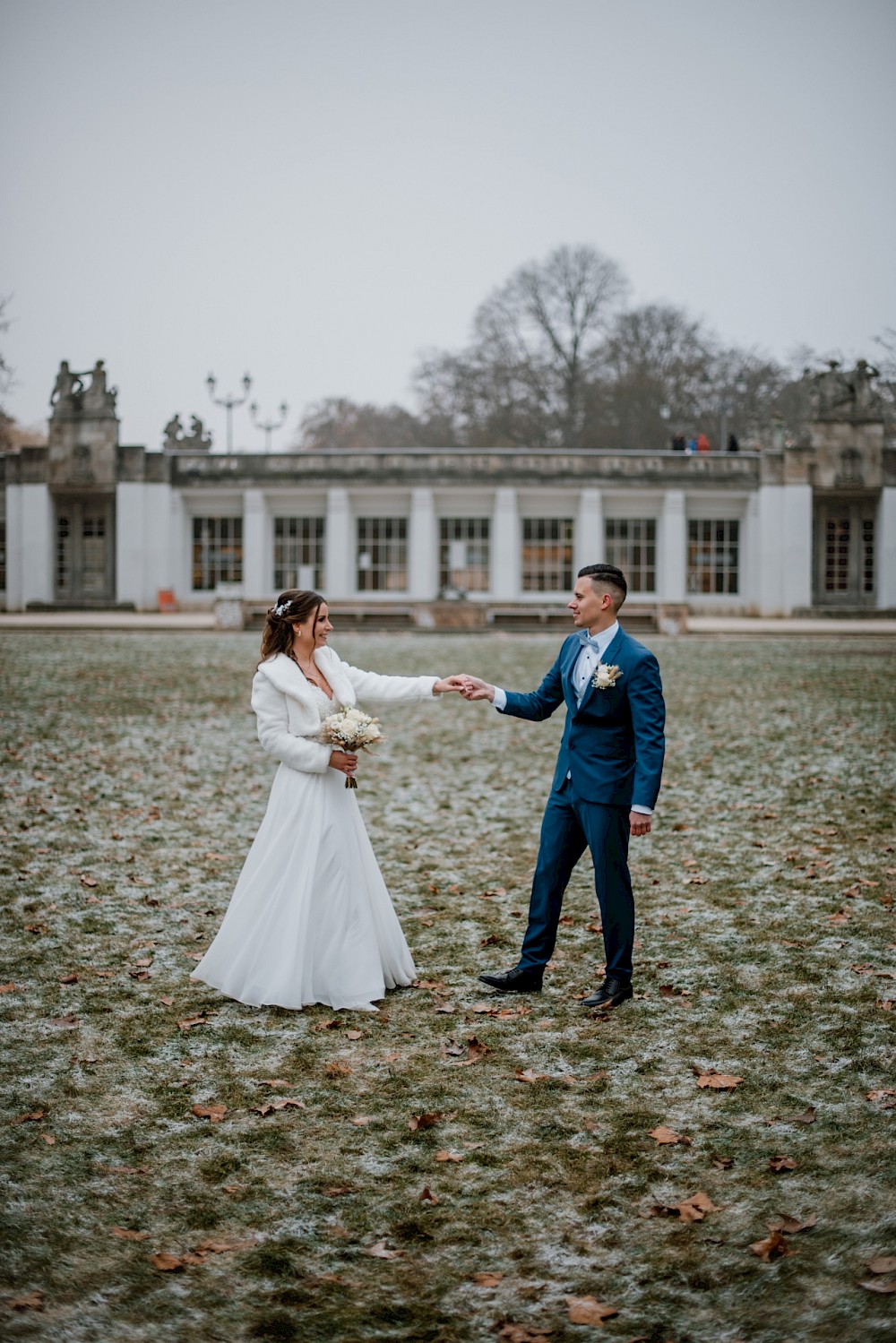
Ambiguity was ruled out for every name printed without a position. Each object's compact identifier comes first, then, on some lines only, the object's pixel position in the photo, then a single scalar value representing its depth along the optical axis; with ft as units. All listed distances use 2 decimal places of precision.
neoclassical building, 141.28
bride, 18.08
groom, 17.71
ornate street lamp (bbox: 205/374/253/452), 153.48
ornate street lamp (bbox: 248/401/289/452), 178.70
